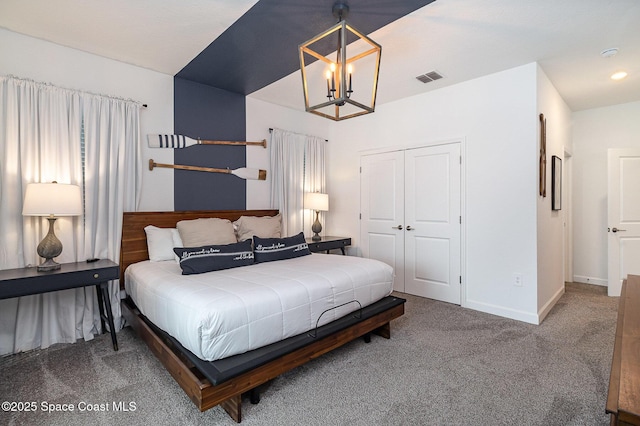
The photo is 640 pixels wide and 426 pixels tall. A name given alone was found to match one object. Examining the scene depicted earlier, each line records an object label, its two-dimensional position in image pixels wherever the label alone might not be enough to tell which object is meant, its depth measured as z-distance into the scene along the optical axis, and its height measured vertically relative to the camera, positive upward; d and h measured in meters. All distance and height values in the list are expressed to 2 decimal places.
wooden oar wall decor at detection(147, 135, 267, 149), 3.30 +0.81
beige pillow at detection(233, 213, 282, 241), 3.54 -0.15
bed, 1.69 -0.67
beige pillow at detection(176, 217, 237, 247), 3.06 -0.18
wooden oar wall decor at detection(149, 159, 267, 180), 3.39 +0.53
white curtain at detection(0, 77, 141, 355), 2.56 +0.32
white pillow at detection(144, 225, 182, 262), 3.01 -0.28
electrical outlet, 3.24 -0.70
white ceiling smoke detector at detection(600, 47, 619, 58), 2.81 +1.46
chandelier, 1.88 +1.45
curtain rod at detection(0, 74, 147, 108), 2.56 +1.13
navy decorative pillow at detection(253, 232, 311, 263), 3.06 -0.35
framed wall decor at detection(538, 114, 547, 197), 3.26 +0.55
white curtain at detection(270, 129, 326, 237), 4.40 +0.60
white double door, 3.80 -0.04
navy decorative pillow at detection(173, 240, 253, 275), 2.48 -0.36
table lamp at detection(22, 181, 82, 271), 2.40 +0.07
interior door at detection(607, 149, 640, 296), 4.05 -0.02
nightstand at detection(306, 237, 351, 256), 4.20 -0.42
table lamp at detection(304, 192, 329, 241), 4.52 +0.14
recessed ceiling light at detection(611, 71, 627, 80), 3.33 +1.47
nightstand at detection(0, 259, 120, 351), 2.21 -0.48
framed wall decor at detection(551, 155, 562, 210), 3.66 +0.36
